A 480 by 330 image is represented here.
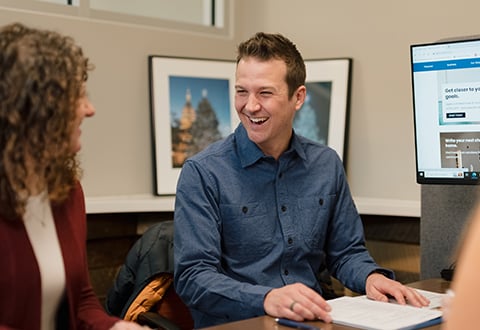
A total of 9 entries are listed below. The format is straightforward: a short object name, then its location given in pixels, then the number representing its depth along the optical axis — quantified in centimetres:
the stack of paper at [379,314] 153
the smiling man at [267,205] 193
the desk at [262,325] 151
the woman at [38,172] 139
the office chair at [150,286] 220
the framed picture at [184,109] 312
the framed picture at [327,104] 314
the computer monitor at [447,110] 201
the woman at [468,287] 67
